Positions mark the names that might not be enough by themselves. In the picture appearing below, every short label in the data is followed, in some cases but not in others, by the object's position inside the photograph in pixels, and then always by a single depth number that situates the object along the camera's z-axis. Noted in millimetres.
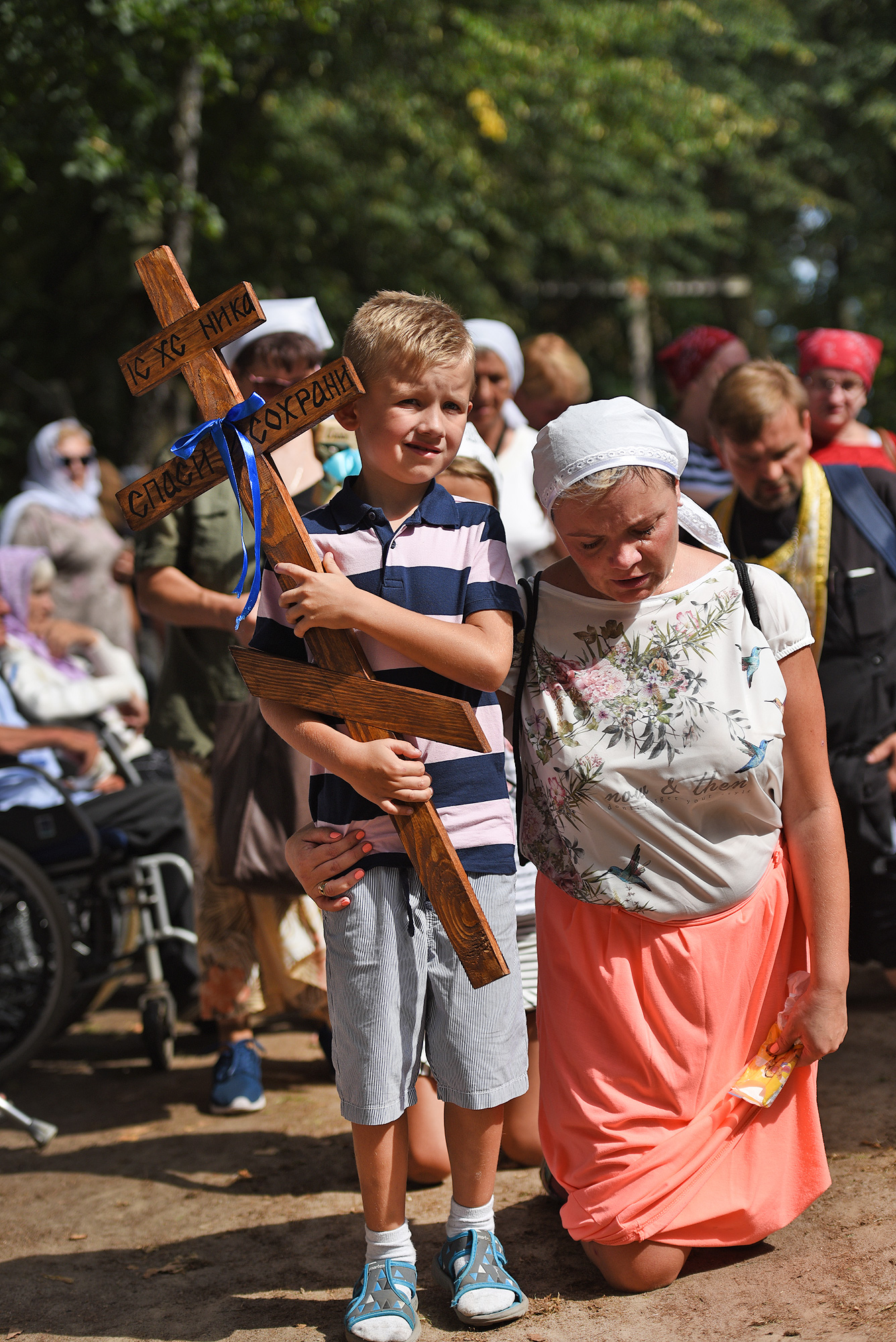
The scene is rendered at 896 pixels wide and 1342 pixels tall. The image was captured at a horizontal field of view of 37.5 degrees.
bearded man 3566
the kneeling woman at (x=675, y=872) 2557
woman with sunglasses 6891
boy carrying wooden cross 2398
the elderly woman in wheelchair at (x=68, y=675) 5066
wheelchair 4066
